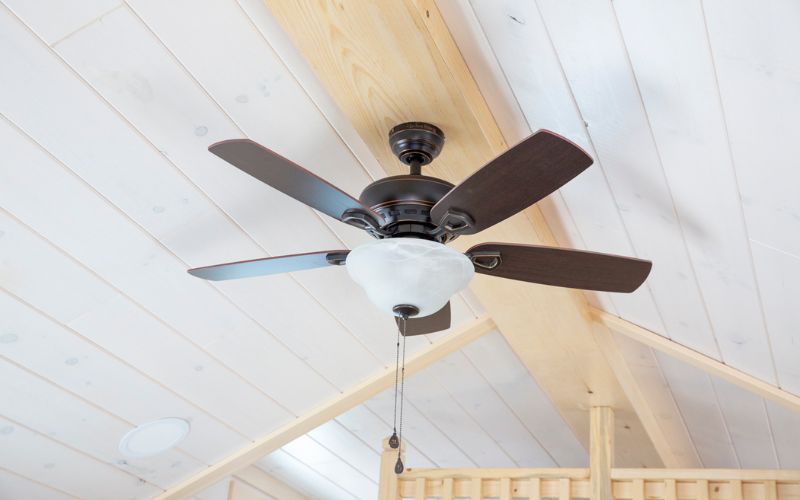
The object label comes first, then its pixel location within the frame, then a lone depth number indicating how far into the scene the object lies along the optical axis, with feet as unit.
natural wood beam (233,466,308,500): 14.75
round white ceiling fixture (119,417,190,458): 10.54
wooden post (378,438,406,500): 10.90
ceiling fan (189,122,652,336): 5.32
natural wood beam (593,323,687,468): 10.12
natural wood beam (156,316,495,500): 10.91
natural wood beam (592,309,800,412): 8.86
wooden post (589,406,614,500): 10.31
